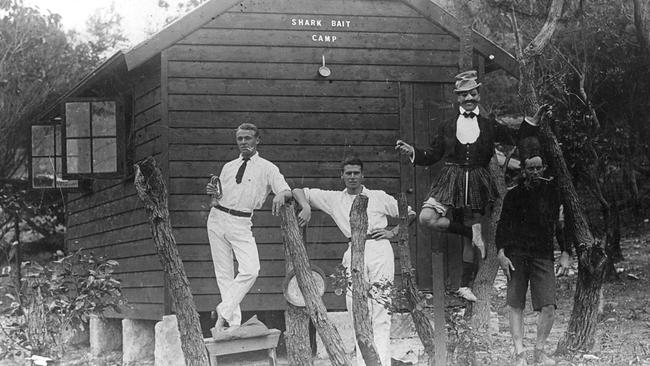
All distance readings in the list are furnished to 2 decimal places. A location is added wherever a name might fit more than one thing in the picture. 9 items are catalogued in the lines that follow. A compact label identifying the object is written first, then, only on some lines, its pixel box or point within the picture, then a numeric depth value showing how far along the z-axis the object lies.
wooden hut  9.40
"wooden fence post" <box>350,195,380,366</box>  6.00
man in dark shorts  7.17
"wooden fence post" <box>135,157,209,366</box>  6.46
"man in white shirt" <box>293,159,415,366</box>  7.03
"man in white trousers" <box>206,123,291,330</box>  8.00
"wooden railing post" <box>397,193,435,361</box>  6.38
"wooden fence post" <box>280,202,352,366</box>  6.02
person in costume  7.15
